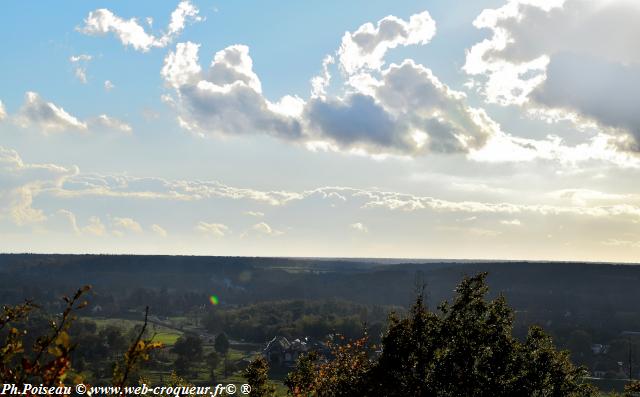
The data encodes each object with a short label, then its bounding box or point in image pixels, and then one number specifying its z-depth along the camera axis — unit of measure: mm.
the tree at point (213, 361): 170125
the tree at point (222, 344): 194000
